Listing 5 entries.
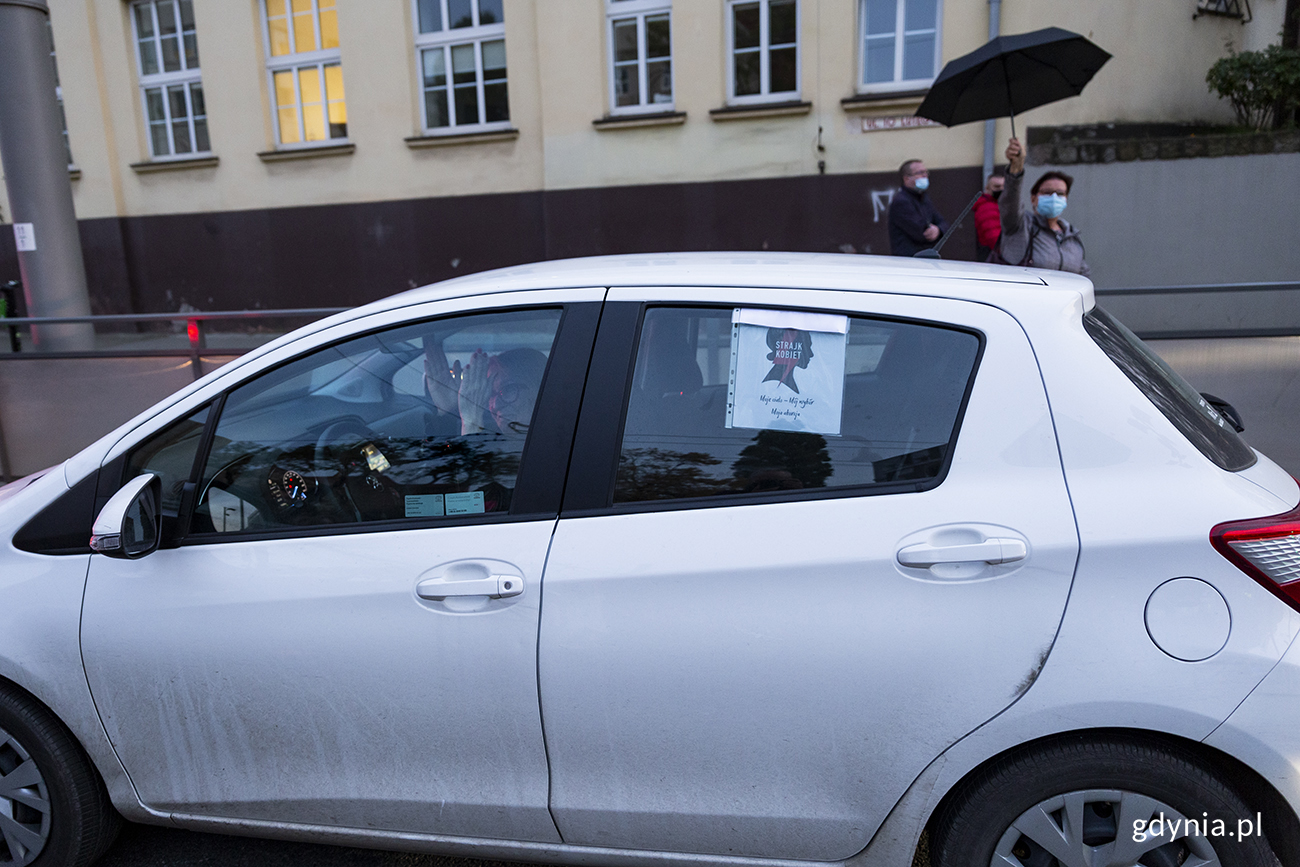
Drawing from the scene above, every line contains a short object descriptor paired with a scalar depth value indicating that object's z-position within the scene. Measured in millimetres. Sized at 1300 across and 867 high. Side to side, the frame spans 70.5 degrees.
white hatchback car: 1856
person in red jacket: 6535
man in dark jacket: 7113
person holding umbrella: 5430
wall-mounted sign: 9898
